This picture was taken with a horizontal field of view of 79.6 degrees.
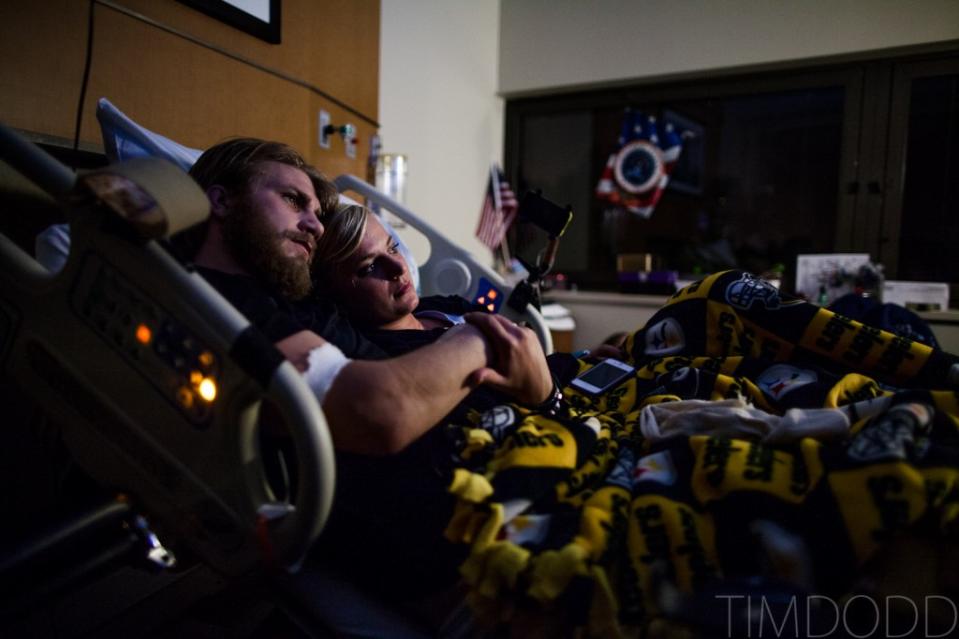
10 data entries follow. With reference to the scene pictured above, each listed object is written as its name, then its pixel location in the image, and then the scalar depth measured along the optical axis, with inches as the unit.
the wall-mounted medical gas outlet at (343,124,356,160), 83.0
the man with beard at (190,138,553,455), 27.3
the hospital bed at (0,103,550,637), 24.1
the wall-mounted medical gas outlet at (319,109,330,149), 80.6
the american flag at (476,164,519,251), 129.2
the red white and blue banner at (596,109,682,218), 130.6
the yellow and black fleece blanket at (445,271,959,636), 23.4
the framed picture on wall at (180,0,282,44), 60.3
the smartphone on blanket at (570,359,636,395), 47.3
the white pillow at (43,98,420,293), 44.6
